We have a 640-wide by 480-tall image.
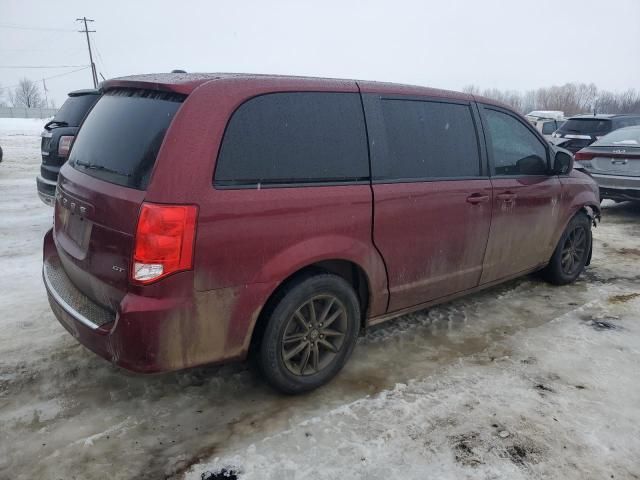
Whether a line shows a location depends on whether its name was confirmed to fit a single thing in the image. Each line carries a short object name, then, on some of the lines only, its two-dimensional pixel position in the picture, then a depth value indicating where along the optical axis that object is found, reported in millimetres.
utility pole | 47800
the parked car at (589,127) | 11852
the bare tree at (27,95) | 106281
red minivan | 2291
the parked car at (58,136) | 6250
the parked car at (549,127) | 20477
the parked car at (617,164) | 7473
